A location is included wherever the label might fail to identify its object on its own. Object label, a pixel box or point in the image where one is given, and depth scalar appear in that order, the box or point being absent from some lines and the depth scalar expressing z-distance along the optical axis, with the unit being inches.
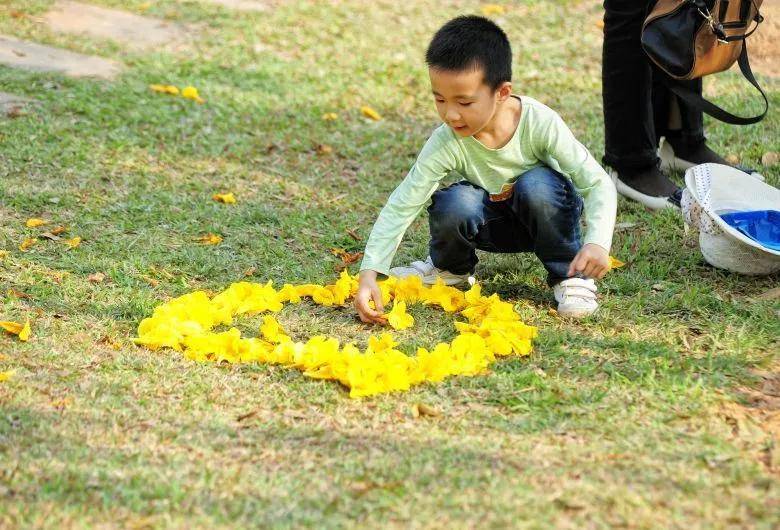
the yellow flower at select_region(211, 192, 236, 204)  369.4
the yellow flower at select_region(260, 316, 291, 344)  253.1
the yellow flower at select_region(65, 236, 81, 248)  319.9
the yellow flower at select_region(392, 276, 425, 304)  282.5
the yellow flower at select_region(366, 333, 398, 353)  246.5
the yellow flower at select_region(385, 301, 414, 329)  262.2
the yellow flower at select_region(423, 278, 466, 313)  277.6
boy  246.8
